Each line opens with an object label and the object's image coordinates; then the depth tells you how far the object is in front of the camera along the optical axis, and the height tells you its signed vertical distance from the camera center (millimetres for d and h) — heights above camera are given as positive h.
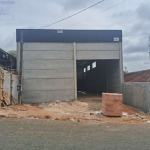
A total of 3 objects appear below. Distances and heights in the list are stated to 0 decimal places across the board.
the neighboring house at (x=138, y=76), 21066 +513
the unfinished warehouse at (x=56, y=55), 19406 +2438
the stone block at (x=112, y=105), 12297 -1374
